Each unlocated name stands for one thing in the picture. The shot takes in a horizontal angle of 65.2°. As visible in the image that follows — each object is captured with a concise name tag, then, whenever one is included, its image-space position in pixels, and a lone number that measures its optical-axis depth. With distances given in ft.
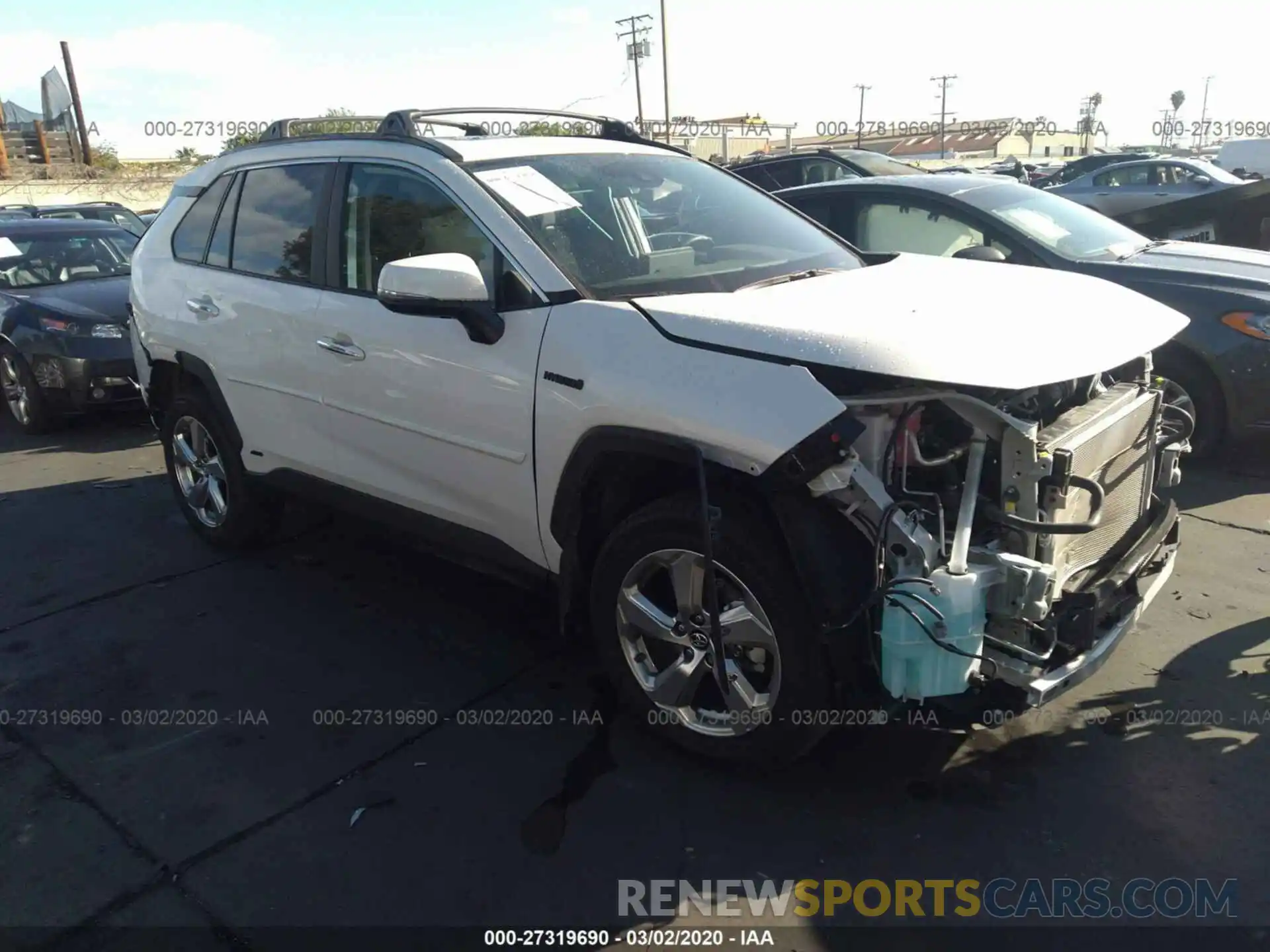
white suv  8.57
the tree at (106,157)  114.42
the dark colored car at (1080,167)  68.85
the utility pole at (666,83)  148.97
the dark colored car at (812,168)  32.17
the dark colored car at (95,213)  37.19
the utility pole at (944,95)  310.45
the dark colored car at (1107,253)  17.47
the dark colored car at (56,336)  24.73
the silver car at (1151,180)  53.98
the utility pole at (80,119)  114.32
